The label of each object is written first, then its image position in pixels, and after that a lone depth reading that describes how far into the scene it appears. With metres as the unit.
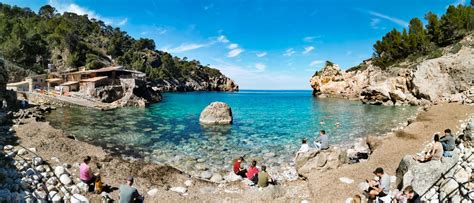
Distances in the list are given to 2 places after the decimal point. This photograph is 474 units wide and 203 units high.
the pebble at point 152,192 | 13.03
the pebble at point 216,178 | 15.27
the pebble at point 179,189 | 13.52
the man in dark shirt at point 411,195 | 9.12
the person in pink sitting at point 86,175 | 12.66
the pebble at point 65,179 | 12.63
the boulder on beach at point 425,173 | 9.76
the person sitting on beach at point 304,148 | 16.75
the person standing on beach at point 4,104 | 37.81
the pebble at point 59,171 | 13.37
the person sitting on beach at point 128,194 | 10.78
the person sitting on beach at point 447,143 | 12.65
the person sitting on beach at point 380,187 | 10.80
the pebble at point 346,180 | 13.09
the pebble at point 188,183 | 14.30
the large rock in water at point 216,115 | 35.59
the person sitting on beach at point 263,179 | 13.61
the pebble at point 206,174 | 15.94
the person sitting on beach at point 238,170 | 15.80
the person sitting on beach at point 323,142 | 17.34
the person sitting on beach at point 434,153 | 11.98
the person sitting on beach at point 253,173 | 14.42
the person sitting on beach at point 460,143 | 11.94
